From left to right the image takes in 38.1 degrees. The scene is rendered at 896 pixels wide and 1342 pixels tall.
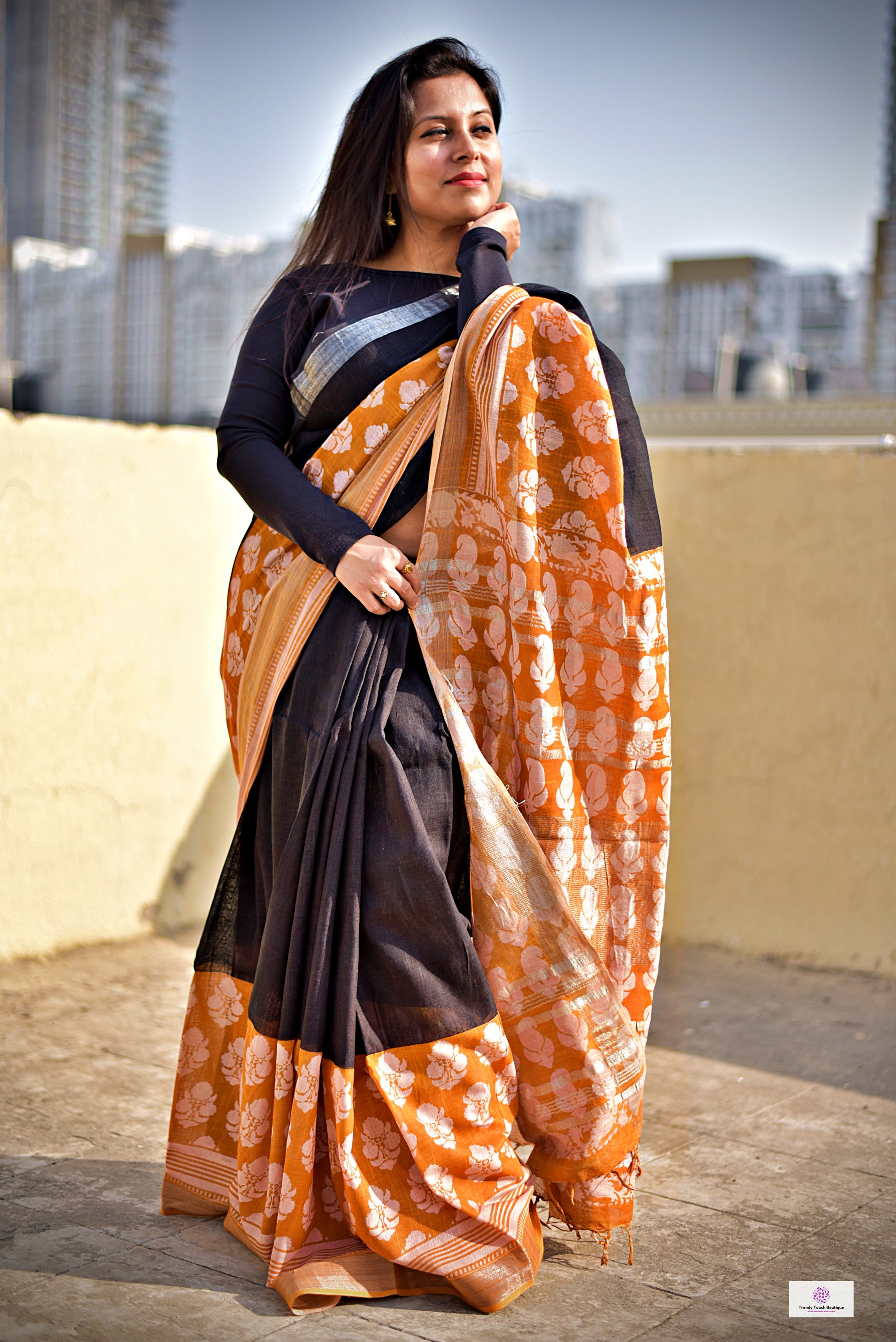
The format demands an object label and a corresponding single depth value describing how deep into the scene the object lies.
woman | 1.75
